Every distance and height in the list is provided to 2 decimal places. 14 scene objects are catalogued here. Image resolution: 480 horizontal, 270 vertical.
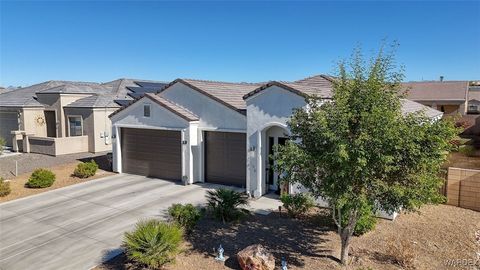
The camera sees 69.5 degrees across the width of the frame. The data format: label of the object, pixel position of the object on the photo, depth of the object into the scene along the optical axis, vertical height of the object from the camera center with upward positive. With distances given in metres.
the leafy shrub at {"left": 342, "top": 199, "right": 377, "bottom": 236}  9.99 -3.18
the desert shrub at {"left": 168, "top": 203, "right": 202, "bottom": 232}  10.38 -3.03
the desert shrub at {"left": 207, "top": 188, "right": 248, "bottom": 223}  11.52 -2.99
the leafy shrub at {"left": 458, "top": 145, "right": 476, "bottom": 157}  24.41 -2.56
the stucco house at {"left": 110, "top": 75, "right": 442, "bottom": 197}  14.09 -0.71
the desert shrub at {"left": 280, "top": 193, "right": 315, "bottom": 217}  11.72 -2.98
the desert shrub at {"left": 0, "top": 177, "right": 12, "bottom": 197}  14.87 -3.15
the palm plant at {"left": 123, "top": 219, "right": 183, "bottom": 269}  8.01 -3.06
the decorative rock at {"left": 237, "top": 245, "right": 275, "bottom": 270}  7.96 -3.33
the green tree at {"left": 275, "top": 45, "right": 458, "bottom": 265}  6.95 -0.70
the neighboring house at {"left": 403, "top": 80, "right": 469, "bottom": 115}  43.31 +2.52
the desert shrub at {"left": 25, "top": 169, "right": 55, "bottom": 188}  16.11 -2.97
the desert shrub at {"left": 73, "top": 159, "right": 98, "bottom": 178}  18.14 -2.85
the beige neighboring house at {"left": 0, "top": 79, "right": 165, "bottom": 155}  25.59 -0.14
